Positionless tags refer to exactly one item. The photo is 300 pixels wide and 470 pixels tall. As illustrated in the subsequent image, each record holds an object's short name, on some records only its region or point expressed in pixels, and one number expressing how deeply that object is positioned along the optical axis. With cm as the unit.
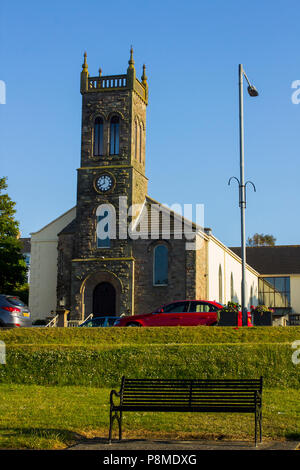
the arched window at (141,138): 4328
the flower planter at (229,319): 2484
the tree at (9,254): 4775
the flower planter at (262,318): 2615
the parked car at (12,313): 2492
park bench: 1051
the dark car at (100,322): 2970
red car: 2580
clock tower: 3934
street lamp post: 2614
